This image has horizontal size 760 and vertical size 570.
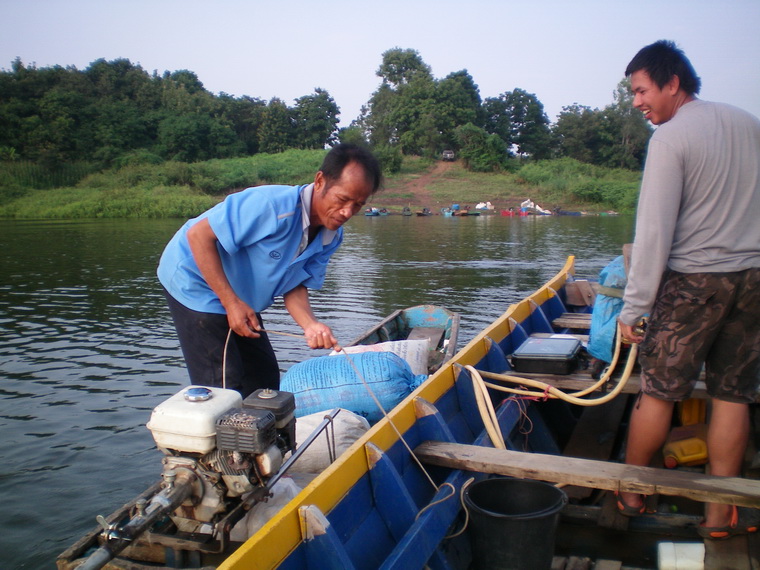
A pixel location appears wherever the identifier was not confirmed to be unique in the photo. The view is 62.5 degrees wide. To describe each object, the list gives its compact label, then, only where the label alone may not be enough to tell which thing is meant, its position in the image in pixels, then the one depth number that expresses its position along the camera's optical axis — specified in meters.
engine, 2.04
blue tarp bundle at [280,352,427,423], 3.84
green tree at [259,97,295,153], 70.88
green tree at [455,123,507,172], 59.56
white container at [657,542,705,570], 2.55
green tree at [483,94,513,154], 73.44
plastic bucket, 2.41
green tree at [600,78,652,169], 64.19
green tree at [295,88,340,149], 71.81
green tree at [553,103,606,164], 66.38
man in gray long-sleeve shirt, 2.45
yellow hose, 3.35
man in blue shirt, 2.77
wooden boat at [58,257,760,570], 2.15
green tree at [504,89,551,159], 71.25
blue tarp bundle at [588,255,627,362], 3.86
